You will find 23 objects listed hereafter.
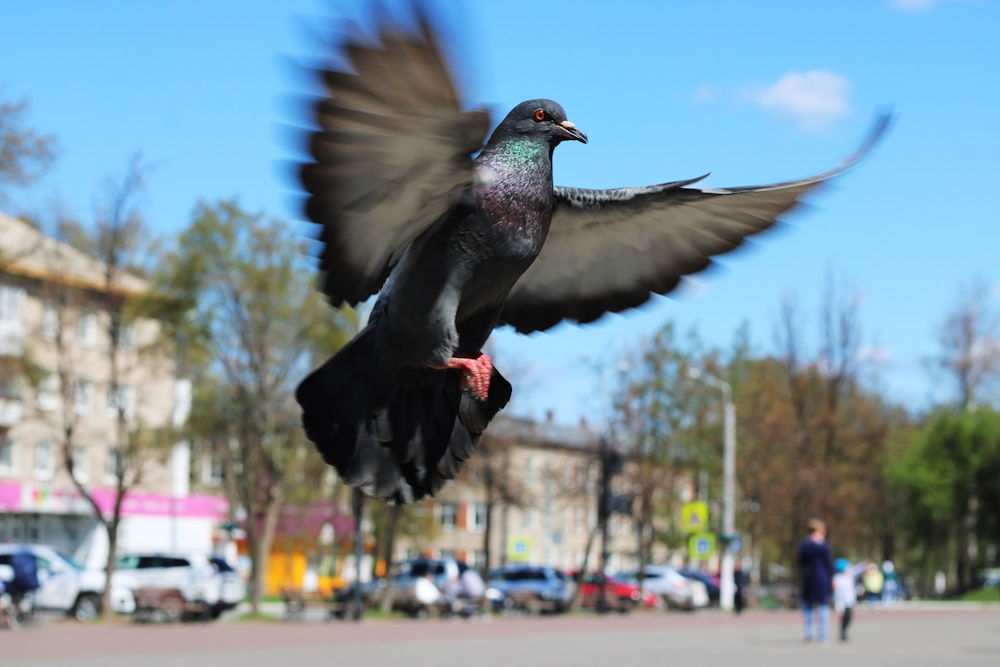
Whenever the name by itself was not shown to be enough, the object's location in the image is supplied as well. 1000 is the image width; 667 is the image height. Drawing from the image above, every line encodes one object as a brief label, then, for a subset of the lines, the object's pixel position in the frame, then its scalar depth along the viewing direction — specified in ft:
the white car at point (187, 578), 120.67
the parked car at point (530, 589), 144.36
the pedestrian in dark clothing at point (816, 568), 70.85
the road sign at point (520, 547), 187.42
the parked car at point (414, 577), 134.41
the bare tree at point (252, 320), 121.08
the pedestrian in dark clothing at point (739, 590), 149.07
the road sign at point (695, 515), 146.72
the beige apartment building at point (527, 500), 155.02
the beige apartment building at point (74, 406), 117.91
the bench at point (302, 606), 121.39
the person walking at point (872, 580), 165.48
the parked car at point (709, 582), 192.85
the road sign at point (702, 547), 154.71
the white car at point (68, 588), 114.93
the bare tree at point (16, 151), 98.07
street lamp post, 163.73
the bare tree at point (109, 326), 116.26
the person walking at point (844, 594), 85.25
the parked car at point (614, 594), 151.17
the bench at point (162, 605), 109.60
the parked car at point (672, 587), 174.29
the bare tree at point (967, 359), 222.07
